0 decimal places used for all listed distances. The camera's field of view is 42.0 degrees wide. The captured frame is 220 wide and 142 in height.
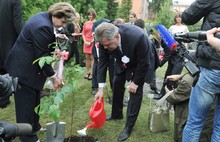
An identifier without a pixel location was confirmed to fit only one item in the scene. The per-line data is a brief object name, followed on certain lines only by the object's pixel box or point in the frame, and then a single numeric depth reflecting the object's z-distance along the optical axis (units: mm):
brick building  37172
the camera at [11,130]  1056
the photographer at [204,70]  2516
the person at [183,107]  3426
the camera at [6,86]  1164
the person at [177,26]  6307
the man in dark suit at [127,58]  3195
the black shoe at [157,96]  5862
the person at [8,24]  3841
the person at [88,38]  6984
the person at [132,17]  7449
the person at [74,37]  6820
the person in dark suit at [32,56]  2934
